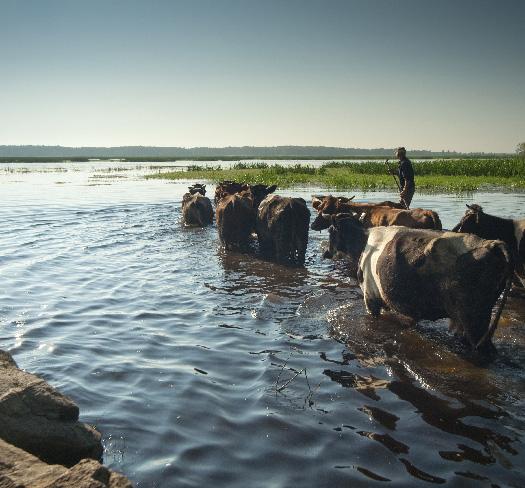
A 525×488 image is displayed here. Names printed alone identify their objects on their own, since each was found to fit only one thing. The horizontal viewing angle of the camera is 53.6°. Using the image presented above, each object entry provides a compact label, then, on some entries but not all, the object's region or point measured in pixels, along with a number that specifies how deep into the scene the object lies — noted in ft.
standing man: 50.08
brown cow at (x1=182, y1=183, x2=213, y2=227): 63.72
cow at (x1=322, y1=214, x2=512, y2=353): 21.03
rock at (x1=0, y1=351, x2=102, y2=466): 13.64
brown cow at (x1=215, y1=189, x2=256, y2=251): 48.06
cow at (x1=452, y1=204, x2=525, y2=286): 31.96
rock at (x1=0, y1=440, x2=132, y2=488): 10.34
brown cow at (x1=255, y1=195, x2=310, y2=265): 42.65
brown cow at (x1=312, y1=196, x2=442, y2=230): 35.83
